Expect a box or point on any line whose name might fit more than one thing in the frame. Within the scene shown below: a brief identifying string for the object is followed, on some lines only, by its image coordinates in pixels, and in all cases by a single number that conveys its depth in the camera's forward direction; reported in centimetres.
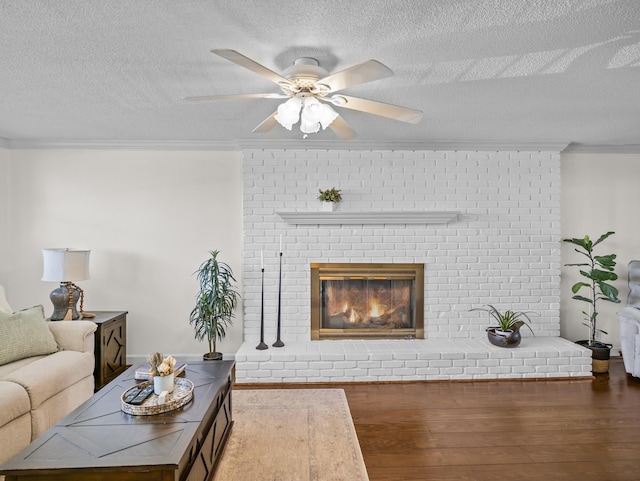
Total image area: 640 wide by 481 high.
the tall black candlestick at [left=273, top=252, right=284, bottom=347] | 396
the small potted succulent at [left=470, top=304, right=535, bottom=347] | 385
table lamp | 343
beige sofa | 220
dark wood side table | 350
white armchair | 369
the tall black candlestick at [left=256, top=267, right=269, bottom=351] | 387
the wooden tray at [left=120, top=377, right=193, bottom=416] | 188
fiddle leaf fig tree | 392
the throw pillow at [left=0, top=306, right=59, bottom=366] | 265
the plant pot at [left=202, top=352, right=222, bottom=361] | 388
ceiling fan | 177
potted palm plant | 382
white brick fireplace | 418
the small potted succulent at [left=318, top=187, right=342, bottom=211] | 407
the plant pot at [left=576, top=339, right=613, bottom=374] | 387
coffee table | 148
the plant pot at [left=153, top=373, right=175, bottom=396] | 202
